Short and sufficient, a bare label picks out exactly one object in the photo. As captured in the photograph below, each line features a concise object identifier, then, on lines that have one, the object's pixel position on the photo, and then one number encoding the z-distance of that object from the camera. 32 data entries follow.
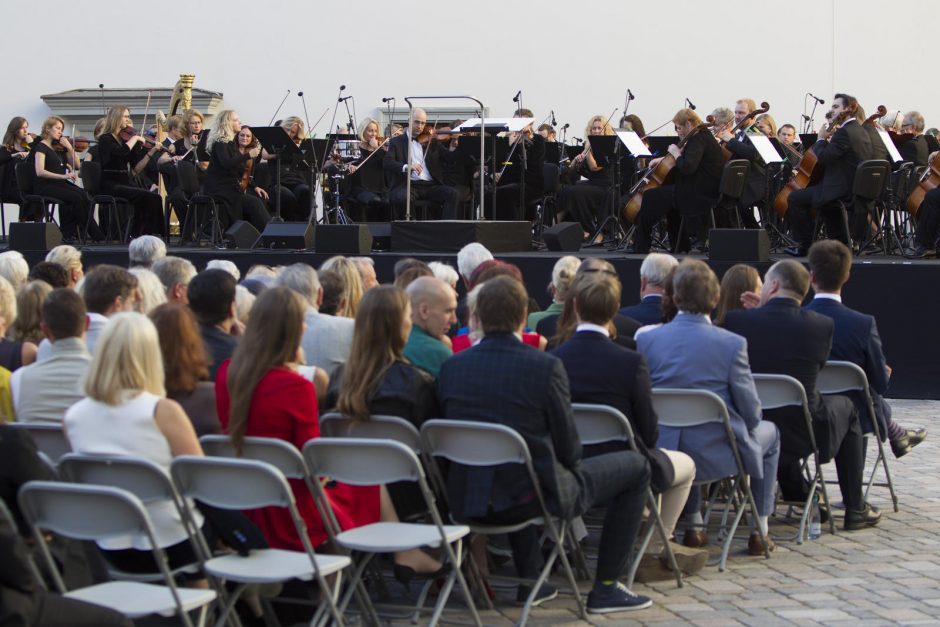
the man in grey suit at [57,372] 9.00
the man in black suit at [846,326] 12.12
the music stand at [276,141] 24.84
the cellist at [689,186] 22.17
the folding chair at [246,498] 7.52
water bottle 11.69
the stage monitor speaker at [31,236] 24.56
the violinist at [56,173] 26.14
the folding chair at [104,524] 7.05
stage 19.25
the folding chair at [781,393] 10.98
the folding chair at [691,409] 10.20
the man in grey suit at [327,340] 10.68
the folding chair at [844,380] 11.77
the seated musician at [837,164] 21.06
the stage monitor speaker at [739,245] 20.23
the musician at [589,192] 27.20
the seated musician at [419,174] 27.47
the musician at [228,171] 25.86
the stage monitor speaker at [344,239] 22.73
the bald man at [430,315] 9.77
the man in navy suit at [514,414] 8.67
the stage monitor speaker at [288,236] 24.59
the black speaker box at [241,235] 25.31
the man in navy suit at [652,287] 12.30
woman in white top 7.64
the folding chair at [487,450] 8.45
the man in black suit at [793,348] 11.30
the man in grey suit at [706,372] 10.48
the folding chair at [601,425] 9.38
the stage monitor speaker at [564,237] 24.47
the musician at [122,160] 26.48
